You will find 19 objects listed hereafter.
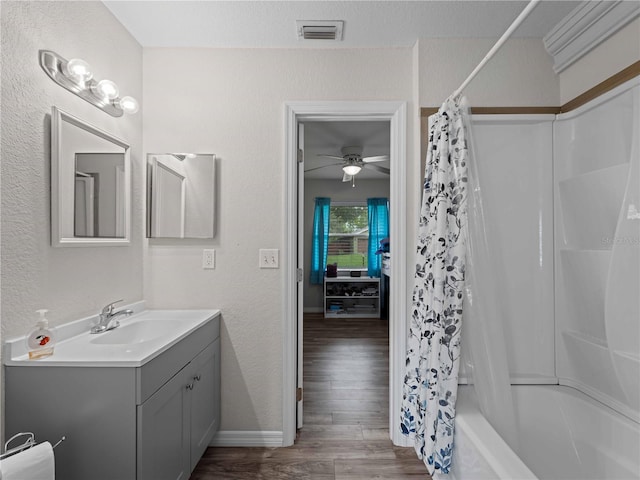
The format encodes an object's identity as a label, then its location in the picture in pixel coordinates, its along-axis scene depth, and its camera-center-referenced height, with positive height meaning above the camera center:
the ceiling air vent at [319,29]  1.98 +1.21
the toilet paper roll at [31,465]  1.02 -0.66
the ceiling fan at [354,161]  4.20 +0.97
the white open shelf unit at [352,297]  6.00 -0.93
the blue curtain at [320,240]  6.25 +0.03
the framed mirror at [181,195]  2.20 +0.29
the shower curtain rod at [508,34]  1.16 +0.76
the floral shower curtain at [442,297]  1.56 -0.25
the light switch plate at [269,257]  2.23 -0.10
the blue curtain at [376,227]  6.26 +0.26
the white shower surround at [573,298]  1.43 -0.27
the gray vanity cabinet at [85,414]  1.29 -0.62
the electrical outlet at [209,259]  2.23 -0.11
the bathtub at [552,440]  1.34 -0.86
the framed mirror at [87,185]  1.51 +0.27
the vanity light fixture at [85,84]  1.49 +0.73
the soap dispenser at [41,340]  1.32 -0.37
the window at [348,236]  6.46 +0.11
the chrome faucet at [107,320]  1.70 -0.39
